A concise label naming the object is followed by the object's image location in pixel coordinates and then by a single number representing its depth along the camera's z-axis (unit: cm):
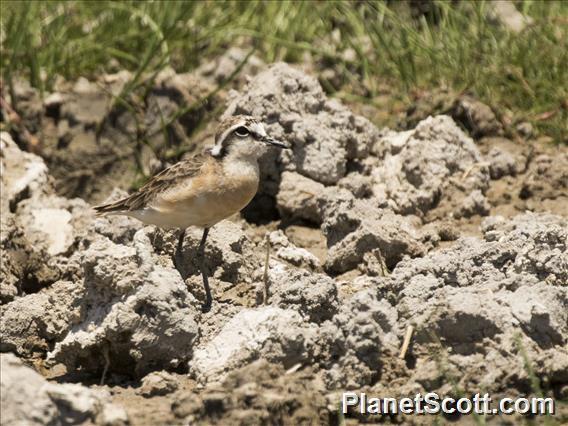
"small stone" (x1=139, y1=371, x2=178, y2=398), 1190
